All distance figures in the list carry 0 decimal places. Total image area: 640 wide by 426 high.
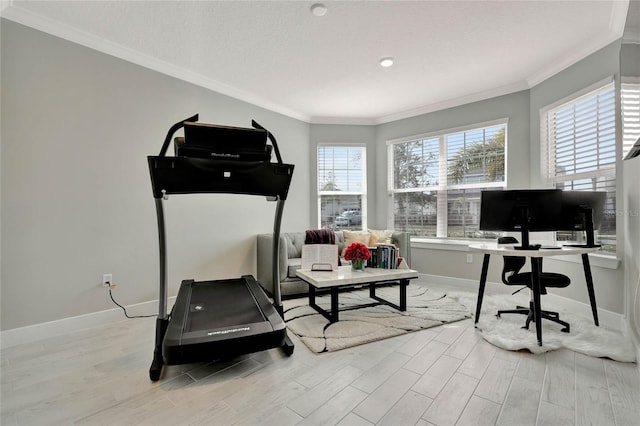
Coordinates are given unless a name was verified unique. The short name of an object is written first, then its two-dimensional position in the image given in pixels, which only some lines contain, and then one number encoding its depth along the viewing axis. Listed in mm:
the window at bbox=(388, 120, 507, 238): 4113
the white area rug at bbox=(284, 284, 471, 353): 2400
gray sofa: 3574
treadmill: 1834
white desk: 2299
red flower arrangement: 3027
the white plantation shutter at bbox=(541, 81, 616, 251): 2842
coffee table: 2705
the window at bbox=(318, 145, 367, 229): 5090
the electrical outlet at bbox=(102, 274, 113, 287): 2818
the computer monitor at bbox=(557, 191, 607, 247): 2627
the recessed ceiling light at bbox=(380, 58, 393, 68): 3175
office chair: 2533
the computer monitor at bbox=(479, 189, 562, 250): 2581
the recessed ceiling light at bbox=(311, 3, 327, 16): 2344
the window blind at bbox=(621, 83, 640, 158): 1569
